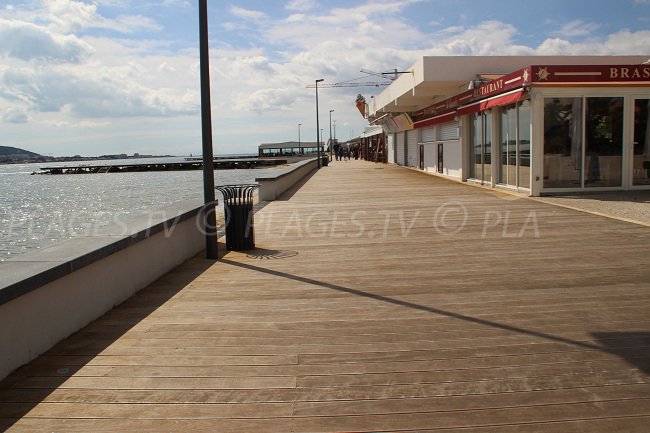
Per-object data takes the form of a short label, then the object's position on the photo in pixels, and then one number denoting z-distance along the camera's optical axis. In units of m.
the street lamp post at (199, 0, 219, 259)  7.56
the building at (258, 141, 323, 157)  143.99
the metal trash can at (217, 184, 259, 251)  8.31
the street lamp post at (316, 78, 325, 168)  46.72
